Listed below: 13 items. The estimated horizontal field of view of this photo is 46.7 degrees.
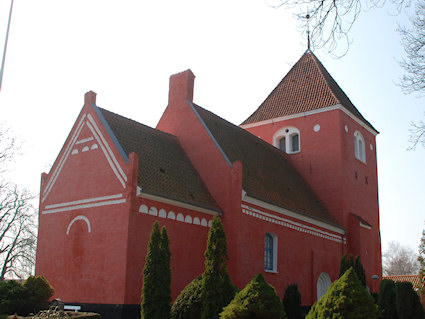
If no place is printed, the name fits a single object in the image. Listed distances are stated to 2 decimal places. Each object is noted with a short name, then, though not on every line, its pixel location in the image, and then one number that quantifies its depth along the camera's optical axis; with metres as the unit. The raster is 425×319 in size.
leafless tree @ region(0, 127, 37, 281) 40.31
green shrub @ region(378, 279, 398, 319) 18.48
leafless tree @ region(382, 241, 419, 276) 78.75
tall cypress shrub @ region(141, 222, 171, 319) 13.87
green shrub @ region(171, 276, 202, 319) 13.65
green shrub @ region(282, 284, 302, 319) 17.61
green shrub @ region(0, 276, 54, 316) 15.88
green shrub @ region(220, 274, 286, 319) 11.13
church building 17.23
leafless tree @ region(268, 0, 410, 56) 9.06
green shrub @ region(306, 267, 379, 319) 9.74
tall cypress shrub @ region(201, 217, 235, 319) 12.84
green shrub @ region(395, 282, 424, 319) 15.63
